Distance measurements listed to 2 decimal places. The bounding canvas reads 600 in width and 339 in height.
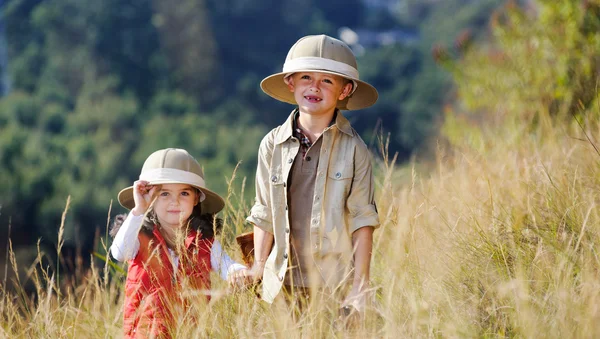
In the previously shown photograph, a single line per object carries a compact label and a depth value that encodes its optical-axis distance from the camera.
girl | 5.40
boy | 5.27
